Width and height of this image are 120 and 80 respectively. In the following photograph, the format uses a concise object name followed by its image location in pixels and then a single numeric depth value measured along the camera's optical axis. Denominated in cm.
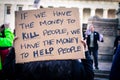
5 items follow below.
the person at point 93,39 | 818
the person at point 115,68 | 268
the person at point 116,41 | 795
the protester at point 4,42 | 463
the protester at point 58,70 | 253
